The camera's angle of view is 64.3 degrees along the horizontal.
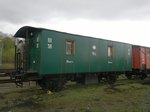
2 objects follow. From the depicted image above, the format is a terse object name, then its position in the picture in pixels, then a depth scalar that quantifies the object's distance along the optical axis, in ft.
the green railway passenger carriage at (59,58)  21.08
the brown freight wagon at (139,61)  38.14
